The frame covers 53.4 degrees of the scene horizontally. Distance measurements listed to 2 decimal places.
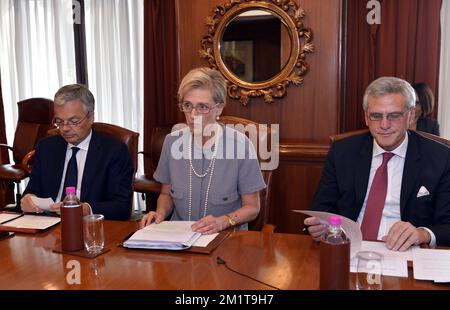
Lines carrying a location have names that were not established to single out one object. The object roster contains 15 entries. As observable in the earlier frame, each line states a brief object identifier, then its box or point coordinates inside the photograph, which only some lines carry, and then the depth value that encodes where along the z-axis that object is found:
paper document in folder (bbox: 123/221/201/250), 1.50
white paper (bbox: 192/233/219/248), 1.53
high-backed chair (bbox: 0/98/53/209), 4.52
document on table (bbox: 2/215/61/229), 1.78
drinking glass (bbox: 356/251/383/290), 1.20
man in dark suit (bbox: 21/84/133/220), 2.12
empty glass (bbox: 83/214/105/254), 1.52
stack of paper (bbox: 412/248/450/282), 1.23
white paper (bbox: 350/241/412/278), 1.28
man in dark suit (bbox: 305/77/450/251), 1.73
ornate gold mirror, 3.25
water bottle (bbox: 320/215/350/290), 1.10
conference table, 1.23
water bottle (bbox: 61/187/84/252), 1.49
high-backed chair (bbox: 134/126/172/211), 3.77
